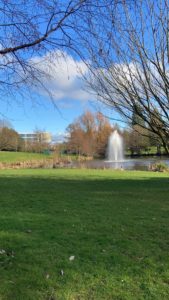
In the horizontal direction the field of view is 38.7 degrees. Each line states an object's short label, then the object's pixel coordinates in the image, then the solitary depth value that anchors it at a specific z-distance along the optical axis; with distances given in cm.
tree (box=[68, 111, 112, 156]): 4361
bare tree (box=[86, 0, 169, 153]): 357
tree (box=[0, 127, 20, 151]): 4299
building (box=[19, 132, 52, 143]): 5226
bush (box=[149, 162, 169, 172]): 1951
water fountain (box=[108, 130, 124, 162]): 3832
